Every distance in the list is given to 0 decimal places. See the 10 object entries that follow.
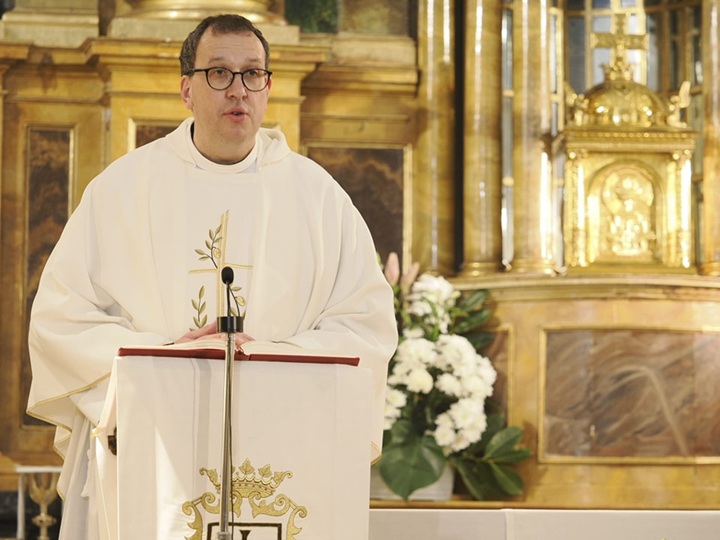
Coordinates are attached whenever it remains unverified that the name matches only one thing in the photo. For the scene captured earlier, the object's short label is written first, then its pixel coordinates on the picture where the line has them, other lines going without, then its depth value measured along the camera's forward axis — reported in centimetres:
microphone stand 643
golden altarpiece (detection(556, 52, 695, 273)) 1575
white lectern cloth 675
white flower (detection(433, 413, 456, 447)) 1409
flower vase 1415
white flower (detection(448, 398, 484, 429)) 1408
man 771
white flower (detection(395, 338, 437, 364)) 1430
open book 681
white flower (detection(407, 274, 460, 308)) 1480
